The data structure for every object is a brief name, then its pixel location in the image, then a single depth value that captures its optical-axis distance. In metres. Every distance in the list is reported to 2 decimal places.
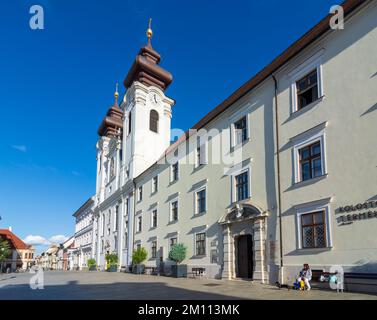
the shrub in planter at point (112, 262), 38.81
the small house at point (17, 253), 101.12
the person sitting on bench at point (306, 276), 13.72
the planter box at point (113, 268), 38.75
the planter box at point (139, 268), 31.14
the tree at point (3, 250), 69.06
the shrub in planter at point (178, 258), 23.86
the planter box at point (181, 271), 23.80
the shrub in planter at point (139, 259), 31.23
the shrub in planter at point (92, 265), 49.59
